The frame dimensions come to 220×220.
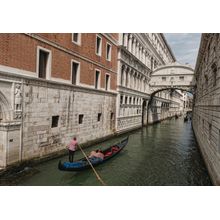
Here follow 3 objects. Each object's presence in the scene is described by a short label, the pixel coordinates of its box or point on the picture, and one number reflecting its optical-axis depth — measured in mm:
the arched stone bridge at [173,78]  25136
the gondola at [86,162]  7746
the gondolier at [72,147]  9125
